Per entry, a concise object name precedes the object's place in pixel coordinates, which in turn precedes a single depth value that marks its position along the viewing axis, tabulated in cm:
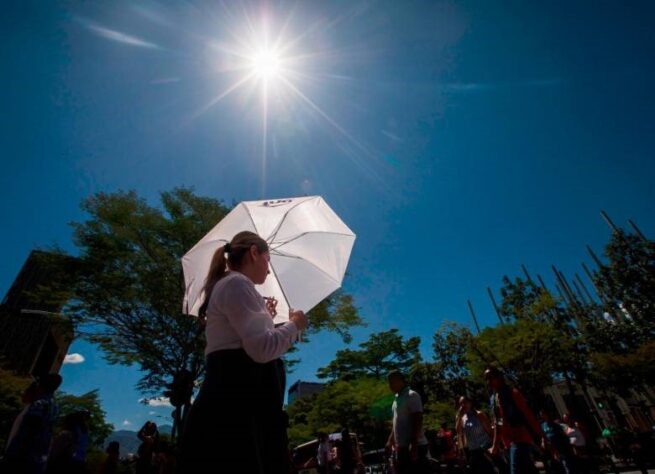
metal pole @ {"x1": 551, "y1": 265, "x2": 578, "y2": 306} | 4596
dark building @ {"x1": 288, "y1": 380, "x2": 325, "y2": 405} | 6838
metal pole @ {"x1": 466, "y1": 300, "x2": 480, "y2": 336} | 4617
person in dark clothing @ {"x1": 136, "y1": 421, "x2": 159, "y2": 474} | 602
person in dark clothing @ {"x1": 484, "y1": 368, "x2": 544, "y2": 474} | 374
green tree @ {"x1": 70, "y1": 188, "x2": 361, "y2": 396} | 1141
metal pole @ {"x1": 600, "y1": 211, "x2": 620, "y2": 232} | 3645
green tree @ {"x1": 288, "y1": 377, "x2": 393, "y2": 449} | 2394
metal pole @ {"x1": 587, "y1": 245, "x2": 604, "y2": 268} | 4441
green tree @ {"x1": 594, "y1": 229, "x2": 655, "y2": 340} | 2412
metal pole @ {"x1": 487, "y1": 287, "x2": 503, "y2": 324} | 4246
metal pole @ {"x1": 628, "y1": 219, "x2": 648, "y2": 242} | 3871
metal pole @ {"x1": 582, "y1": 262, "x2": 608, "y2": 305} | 4706
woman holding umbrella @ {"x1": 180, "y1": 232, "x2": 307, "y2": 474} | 117
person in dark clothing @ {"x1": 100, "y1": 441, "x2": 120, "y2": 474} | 612
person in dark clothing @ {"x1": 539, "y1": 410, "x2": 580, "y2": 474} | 612
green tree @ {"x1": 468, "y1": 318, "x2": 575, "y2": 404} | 1734
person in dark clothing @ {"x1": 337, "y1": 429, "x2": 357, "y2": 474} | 751
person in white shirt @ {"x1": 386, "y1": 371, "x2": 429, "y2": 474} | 413
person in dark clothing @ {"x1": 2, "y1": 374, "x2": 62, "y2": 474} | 348
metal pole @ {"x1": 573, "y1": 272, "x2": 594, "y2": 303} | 4786
